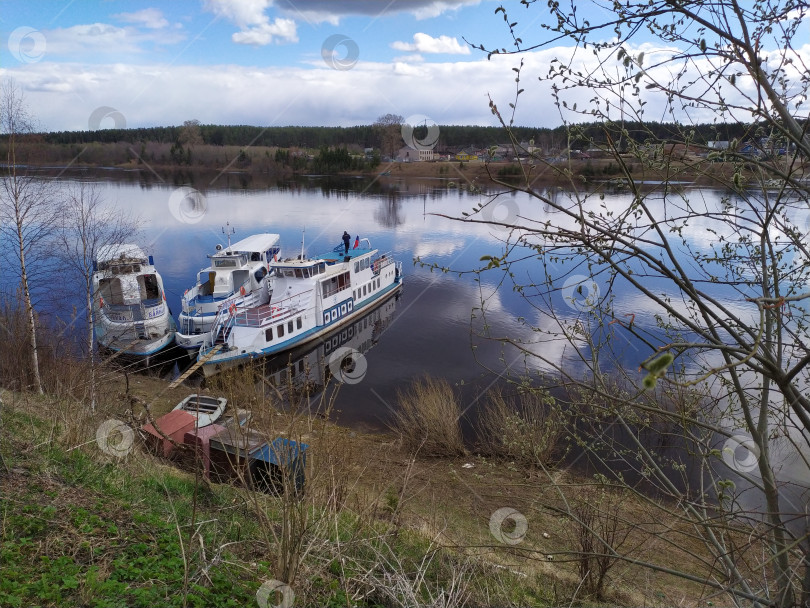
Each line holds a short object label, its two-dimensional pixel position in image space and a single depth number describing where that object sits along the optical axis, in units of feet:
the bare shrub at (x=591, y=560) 20.38
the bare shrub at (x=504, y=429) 41.47
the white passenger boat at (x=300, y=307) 67.87
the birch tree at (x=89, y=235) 42.70
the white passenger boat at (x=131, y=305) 68.64
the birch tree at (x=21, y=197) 36.81
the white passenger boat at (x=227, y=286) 73.56
